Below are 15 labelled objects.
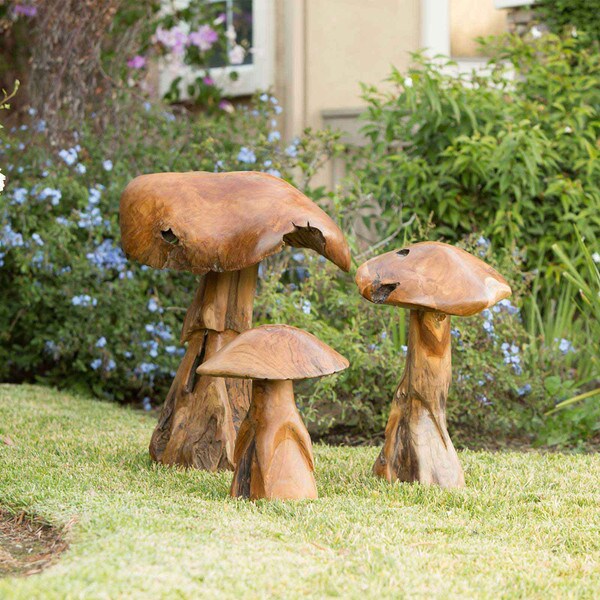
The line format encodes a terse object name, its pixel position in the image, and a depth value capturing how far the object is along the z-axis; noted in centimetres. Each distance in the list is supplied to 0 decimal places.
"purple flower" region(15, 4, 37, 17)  859
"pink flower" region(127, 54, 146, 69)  927
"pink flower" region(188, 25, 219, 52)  1002
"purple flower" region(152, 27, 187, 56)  981
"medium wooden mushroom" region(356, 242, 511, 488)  371
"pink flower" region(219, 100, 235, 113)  995
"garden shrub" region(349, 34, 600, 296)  689
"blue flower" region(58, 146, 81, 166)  694
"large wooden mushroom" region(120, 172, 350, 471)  391
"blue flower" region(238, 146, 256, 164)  714
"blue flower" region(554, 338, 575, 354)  585
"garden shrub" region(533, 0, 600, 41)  818
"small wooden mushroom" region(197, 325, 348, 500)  356
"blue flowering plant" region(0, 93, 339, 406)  673
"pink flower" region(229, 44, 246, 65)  999
